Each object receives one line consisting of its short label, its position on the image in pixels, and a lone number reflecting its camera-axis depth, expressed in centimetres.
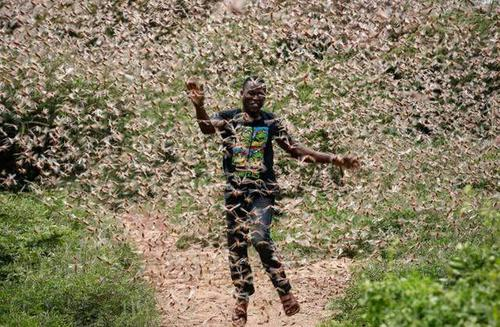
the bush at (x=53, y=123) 2230
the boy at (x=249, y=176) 1313
